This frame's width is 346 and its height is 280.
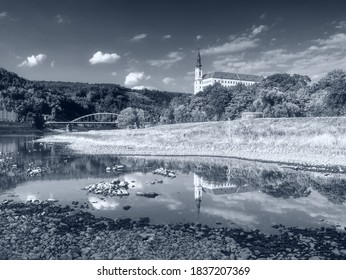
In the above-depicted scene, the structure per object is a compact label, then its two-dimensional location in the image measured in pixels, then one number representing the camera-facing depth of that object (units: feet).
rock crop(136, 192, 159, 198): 71.72
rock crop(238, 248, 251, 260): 39.42
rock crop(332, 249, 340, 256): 40.83
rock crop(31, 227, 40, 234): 46.55
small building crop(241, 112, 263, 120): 235.20
